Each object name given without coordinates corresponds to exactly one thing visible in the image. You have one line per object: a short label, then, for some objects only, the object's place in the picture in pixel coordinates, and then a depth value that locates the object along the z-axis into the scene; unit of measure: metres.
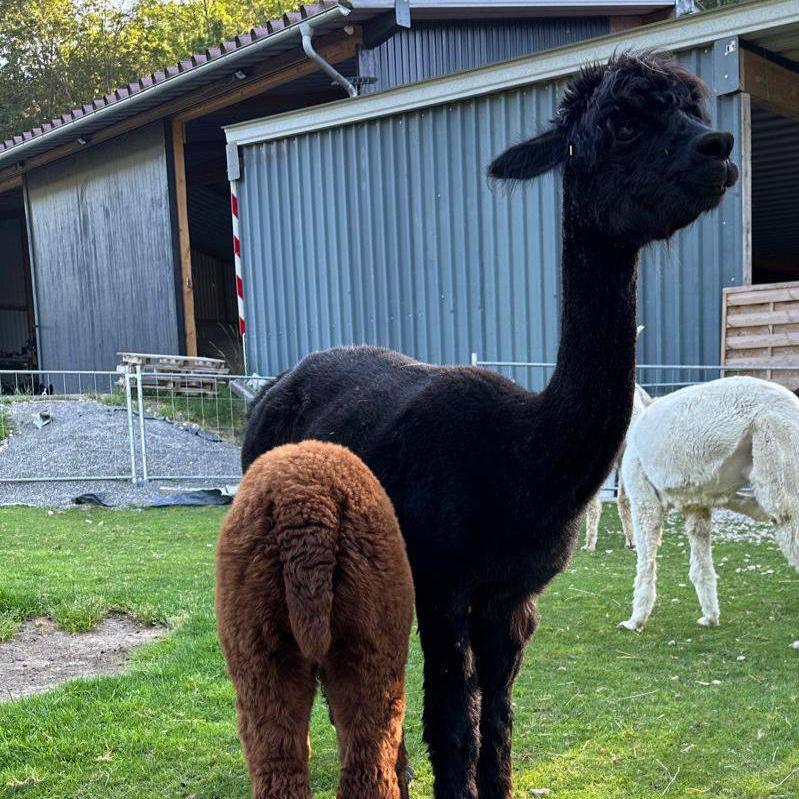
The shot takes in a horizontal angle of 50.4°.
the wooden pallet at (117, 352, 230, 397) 13.10
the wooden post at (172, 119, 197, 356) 14.69
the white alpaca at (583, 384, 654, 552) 7.15
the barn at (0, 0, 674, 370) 12.50
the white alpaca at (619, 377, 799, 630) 4.75
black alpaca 2.49
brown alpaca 2.03
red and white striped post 13.27
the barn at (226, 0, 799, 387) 8.78
